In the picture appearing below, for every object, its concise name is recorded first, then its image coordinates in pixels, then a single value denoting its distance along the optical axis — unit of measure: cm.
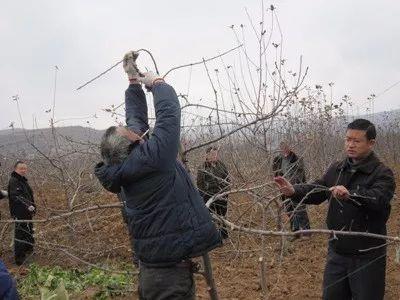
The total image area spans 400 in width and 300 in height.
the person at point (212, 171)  611
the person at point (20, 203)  716
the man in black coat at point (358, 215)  277
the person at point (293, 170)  653
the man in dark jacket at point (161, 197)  213
